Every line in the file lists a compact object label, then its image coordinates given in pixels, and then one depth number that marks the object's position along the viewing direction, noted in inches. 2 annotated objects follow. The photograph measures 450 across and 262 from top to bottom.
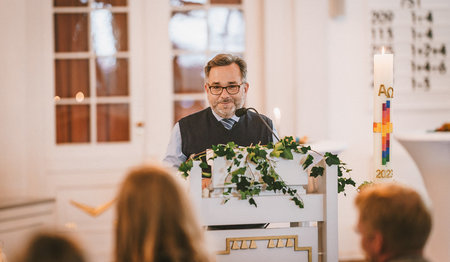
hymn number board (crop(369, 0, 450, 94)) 236.7
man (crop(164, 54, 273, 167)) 163.8
